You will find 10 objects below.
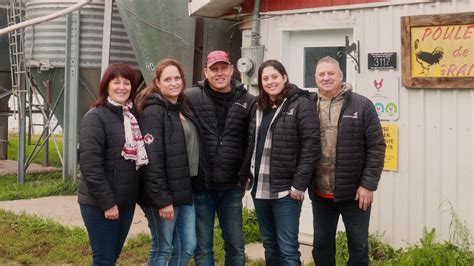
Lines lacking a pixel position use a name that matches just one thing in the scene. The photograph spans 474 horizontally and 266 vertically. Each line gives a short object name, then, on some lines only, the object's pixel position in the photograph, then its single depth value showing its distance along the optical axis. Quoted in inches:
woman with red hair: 142.8
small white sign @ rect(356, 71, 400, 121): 217.5
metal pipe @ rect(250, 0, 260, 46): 255.0
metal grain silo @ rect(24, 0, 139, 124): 380.2
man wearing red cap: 164.2
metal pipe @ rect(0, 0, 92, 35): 216.5
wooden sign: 198.1
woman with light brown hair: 150.9
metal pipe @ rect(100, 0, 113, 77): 362.6
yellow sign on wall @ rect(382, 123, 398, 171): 218.4
